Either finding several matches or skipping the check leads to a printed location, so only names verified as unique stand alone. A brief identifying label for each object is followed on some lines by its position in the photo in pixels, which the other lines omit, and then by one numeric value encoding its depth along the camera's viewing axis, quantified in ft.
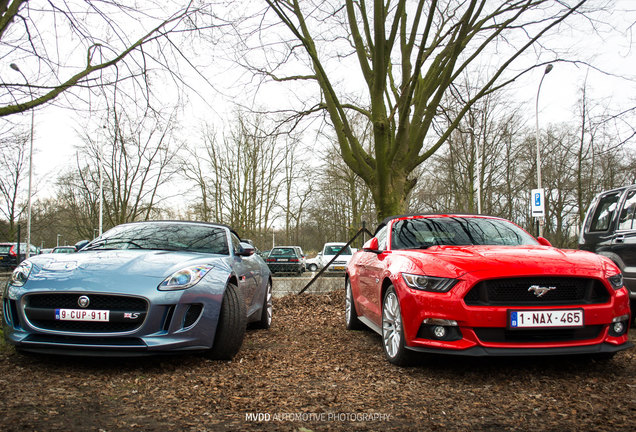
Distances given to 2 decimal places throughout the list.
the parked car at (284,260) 75.61
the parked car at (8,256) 81.87
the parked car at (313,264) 100.52
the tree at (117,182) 86.17
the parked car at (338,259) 70.64
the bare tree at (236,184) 111.96
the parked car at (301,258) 87.66
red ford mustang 11.38
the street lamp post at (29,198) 90.58
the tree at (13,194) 103.40
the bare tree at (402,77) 29.14
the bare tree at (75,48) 16.71
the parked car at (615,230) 19.06
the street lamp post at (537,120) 66.47
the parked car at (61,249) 87.28
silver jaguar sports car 12.03
